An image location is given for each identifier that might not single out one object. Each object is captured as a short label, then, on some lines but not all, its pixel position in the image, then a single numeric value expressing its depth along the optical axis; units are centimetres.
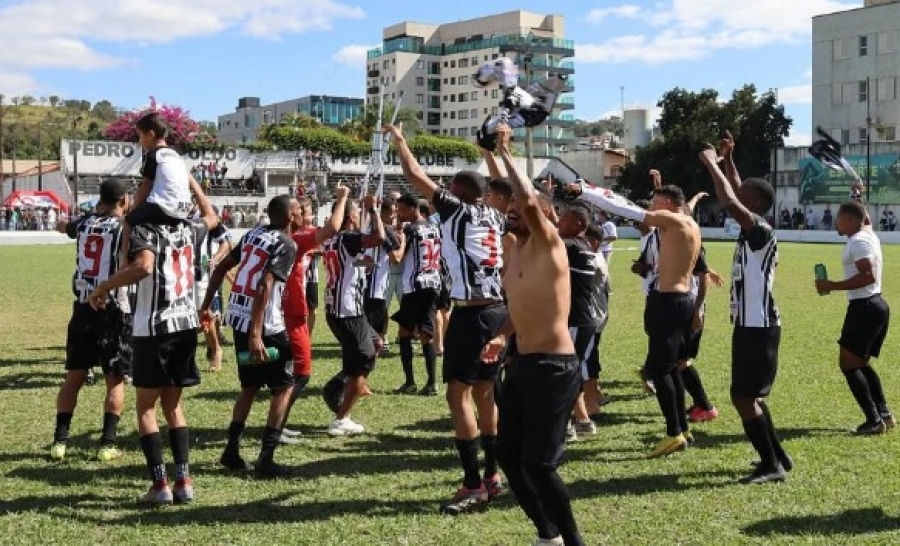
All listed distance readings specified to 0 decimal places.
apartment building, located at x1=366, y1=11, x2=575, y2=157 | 12725
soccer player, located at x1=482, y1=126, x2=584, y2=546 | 538
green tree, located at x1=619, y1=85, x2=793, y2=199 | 7200
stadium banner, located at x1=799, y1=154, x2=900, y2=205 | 6488
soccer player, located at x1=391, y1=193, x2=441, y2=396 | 1118
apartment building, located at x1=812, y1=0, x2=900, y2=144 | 7344
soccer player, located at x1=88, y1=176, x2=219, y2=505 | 644
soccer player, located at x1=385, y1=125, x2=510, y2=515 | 670
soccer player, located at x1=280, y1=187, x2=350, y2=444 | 792
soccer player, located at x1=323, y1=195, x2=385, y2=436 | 893
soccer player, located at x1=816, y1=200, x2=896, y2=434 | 873
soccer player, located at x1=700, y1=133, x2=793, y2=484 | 719
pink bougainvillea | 5502
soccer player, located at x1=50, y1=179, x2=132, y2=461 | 813
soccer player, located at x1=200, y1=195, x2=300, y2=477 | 720
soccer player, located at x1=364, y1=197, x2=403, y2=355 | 1134
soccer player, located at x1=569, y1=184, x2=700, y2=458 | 797
